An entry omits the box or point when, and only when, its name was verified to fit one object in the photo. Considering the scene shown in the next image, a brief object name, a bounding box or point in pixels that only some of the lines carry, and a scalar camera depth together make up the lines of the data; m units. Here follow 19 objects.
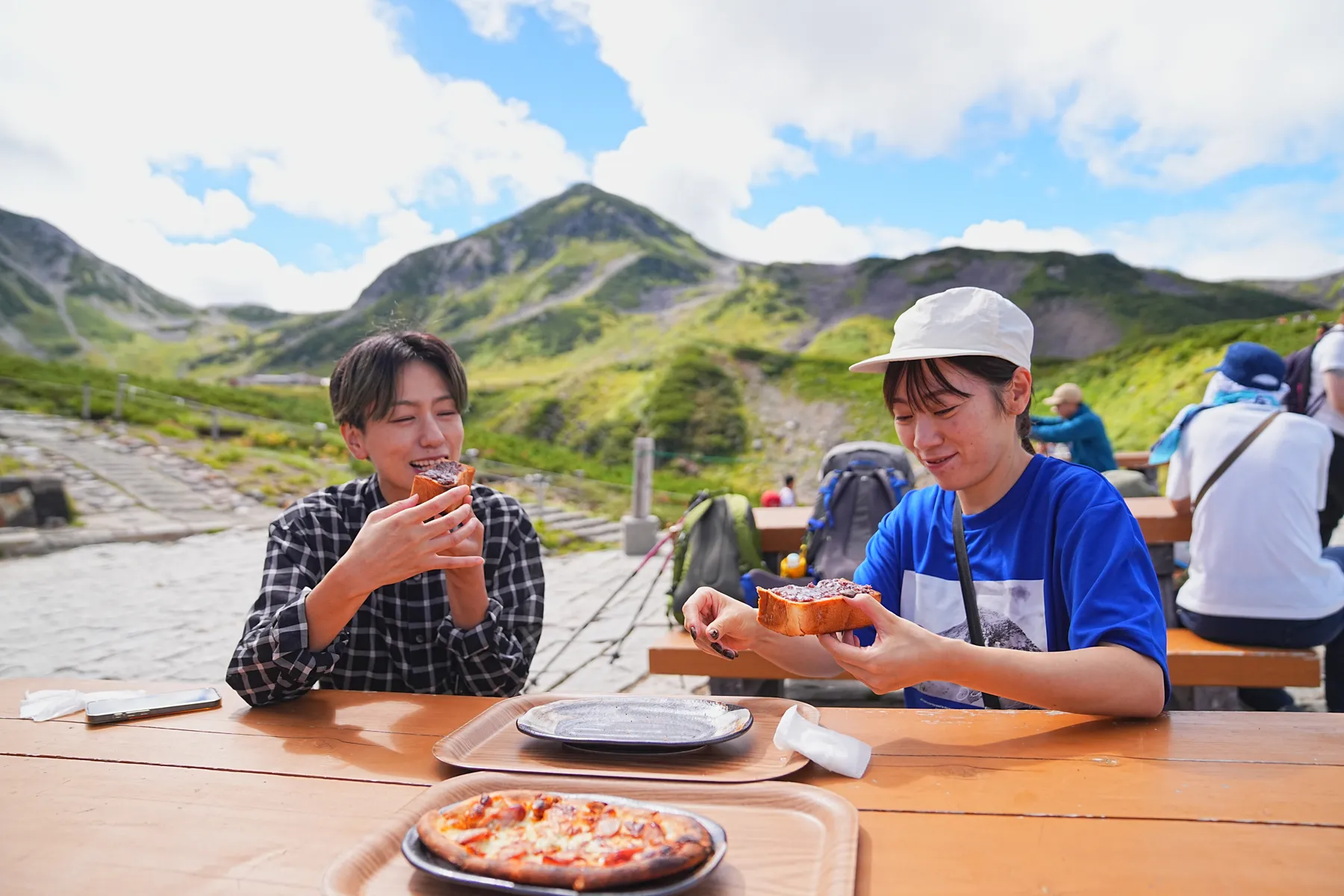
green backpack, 4.26
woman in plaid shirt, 2.19
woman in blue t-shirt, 1.59
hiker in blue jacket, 6.33
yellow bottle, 4.33
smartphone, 1.87
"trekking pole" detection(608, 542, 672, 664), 6.03
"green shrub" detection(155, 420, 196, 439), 16.98
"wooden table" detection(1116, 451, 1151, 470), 7.48
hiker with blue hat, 3.29
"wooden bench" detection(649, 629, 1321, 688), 3.26
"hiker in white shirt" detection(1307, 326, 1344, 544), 4.31
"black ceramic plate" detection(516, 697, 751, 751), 1.58
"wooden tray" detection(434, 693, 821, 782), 1.49
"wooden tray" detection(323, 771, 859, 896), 1.11
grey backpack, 4.35
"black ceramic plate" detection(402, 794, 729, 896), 1.03
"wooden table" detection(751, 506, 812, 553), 4.64
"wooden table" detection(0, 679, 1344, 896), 1.15
